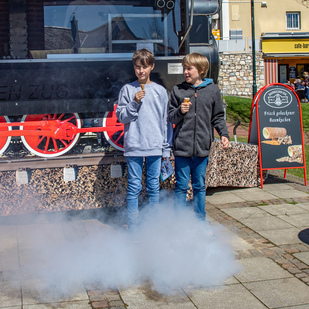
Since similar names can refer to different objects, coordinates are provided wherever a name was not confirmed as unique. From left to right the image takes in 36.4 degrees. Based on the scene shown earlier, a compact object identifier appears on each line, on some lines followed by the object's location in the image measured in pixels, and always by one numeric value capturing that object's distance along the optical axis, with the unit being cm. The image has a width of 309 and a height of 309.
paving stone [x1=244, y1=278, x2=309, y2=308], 308
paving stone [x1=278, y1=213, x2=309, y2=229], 477
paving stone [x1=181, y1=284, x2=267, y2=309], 303
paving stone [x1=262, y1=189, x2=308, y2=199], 594
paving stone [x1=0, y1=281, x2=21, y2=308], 306
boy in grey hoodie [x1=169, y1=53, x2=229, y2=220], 412
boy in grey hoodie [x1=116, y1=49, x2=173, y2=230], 407
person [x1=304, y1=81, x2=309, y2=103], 2346
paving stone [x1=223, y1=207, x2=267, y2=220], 509
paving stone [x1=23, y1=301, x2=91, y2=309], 301
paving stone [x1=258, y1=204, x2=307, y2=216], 522
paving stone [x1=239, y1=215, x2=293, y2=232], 470
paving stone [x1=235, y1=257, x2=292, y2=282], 348
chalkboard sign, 652
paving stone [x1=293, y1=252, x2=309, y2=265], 381
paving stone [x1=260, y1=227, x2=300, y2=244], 430
